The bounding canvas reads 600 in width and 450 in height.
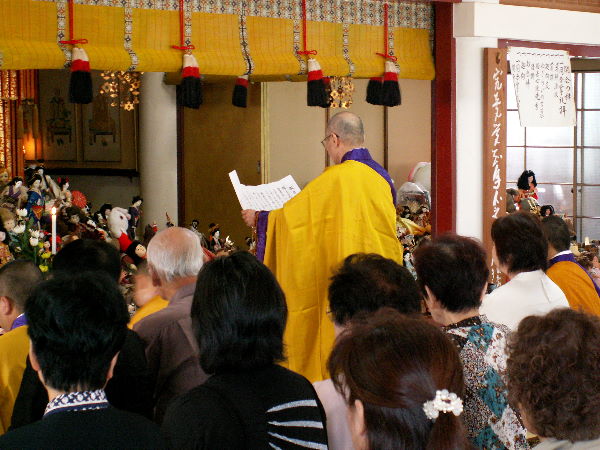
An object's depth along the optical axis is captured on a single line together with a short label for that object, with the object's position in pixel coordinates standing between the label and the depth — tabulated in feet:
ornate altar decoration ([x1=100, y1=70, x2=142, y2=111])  29.22
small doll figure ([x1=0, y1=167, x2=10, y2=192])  24.83
